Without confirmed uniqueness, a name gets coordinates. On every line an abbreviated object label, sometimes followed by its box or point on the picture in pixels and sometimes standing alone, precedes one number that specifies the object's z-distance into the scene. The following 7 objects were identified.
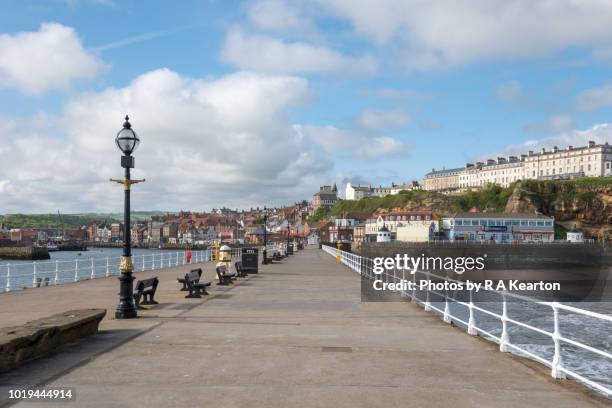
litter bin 29.38
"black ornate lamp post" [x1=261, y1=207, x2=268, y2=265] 41.12
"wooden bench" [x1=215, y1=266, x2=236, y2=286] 22.78
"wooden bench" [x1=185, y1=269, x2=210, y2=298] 17.42
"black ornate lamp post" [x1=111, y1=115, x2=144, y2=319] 12.70
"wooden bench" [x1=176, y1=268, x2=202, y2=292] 18.29
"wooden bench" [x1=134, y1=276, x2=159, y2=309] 14.38
